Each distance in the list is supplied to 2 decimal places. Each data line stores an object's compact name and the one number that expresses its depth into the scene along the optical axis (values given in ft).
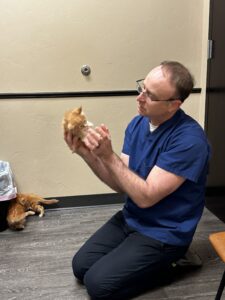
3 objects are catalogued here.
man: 5.12
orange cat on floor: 7.76
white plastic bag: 7.76
